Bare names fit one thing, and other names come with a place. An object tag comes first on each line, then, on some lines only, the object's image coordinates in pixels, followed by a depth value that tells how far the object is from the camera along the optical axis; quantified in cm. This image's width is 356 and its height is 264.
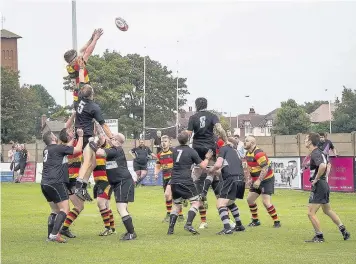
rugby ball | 1961
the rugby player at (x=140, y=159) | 4106
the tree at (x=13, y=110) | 11438
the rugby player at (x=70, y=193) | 1814
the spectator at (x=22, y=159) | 5100
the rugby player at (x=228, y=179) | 1872
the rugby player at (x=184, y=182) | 1850
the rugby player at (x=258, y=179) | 2027
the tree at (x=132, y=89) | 10862
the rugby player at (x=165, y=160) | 2348
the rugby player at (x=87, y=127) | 1738
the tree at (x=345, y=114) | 13062
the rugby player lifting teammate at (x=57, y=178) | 1722
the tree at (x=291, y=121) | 12988
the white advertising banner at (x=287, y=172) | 3797
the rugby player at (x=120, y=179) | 1731
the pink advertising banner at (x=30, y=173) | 5405
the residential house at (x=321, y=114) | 19129
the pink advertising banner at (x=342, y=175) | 3512
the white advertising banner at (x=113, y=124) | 4317
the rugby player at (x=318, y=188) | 1717
